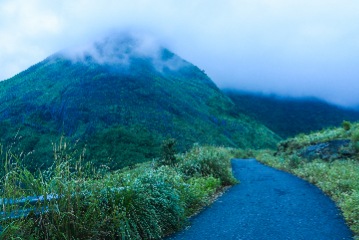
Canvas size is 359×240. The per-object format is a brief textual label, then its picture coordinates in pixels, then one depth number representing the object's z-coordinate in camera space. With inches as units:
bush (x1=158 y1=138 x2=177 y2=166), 556.1
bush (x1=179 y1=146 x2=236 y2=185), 469.1
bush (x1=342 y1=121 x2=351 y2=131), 747.7
